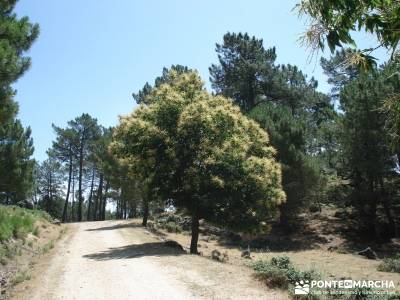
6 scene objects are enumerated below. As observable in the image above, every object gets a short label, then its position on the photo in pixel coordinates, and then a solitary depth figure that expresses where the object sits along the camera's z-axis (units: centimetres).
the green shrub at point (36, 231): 2205
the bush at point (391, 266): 1979
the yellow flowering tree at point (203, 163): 1878
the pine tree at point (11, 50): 1205
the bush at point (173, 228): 3359
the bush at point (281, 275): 1030
